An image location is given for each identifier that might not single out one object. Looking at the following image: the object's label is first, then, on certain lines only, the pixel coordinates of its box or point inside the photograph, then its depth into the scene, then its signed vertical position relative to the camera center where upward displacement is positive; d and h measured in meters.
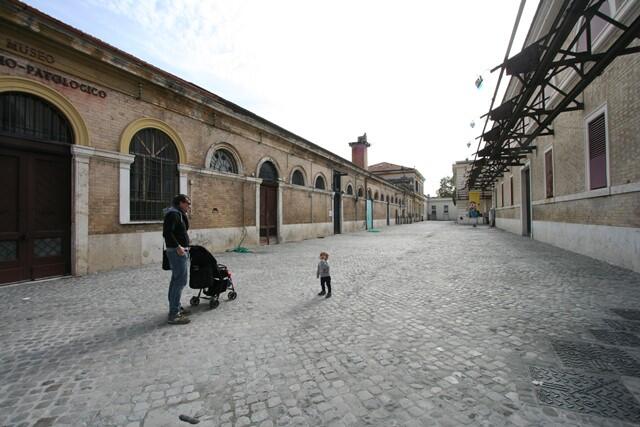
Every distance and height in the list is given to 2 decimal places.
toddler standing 5.28 -1.02
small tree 79.56 +8.27
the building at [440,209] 70.19 +1.80
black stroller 4.55 -0.91
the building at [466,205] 40.22 +1.67
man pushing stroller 4.03 -0.54
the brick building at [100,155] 6.27 +1.78
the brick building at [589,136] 6.24 +2.43
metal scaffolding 4.91 +3.27
